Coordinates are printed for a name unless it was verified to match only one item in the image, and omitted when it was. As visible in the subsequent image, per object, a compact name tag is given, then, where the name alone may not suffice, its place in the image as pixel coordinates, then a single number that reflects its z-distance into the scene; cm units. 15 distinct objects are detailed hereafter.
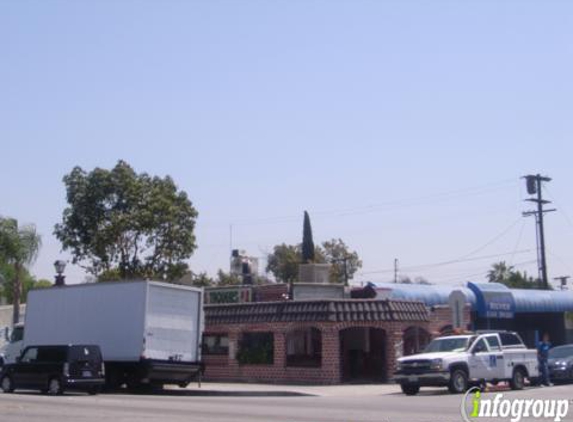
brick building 3412
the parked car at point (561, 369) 3372
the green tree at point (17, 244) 5700
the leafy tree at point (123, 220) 4375
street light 3762
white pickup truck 2741
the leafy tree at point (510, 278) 7868
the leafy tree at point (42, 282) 8838
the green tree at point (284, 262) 7781
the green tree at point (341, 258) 8038
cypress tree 5847
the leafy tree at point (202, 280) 6699
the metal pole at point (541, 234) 5322
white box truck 3011
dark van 2889
